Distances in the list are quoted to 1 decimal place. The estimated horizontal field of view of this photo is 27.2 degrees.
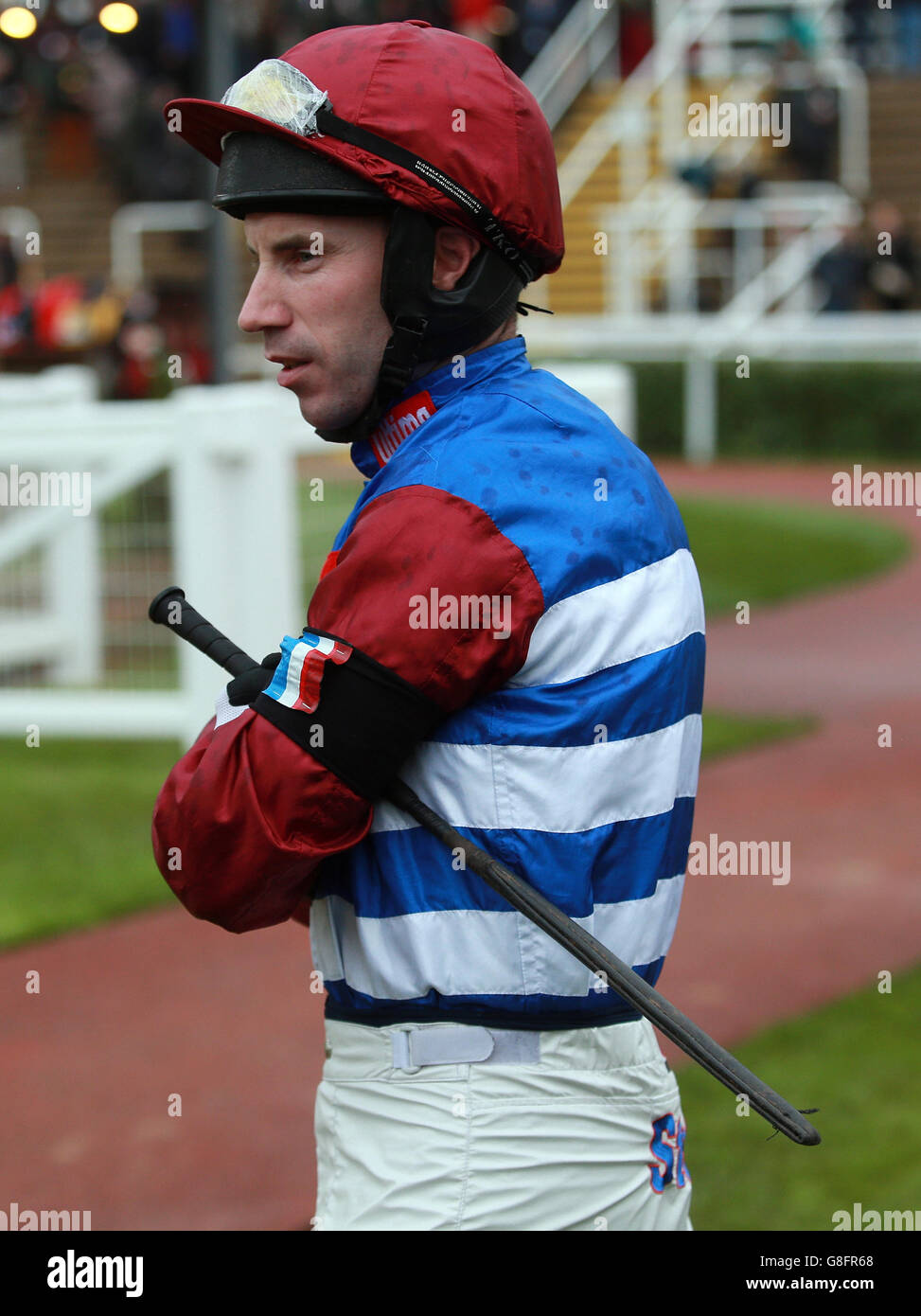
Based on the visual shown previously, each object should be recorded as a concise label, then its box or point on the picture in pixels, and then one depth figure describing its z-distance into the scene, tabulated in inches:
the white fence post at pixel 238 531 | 280.7
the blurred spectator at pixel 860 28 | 880.9
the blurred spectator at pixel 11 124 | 930.1
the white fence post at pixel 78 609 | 324.8
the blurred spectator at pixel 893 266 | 776.3
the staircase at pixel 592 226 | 872.9
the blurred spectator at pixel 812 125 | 828.0
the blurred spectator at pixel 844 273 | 775.1
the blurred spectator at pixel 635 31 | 901.2
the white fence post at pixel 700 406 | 776.3
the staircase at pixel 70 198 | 968.3
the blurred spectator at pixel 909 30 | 923.4
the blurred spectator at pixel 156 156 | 837.2
